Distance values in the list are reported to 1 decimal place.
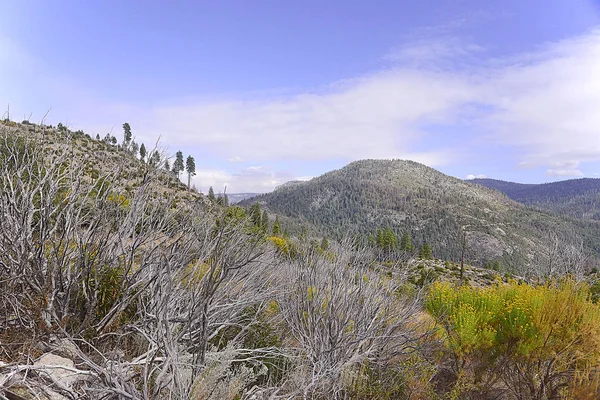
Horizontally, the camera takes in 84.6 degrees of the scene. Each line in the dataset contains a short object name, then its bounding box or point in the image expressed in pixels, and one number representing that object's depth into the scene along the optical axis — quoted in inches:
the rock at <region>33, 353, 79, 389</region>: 125.5
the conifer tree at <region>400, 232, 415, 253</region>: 2248.0
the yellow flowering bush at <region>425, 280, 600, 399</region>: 226.2
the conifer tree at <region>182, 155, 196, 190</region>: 2593.5
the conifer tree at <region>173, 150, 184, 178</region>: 2352.5
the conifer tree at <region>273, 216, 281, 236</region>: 1673.2
